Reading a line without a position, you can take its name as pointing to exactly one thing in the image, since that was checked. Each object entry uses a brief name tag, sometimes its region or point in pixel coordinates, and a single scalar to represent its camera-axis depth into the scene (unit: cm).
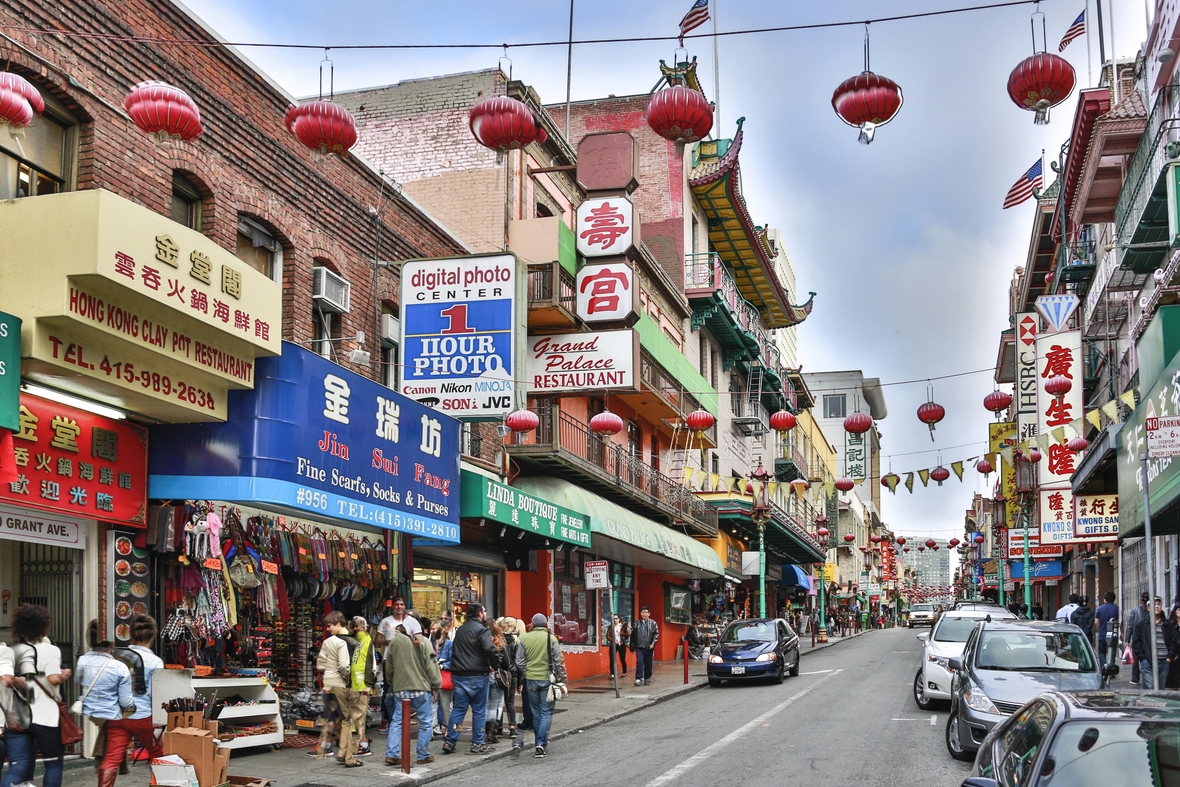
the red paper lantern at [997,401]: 2808
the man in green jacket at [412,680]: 1338
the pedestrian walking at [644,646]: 2608
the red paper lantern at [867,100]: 1037
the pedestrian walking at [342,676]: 1314
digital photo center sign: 1769
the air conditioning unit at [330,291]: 1659
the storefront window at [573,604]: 2733
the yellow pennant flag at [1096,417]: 2270
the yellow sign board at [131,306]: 1027
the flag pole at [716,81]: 3566
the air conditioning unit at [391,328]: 1884
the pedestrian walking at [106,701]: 922
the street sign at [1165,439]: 1310
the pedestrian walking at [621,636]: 2612
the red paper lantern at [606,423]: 2430
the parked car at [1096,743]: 554
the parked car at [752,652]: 2534
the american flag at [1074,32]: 2241
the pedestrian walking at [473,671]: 1425
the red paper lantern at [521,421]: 1878
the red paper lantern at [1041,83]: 1020
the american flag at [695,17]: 1692
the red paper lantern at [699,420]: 2941
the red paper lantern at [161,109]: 1070
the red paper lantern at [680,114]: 1083
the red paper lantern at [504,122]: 1229
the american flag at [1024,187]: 2830
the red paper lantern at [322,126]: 1188
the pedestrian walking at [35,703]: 851
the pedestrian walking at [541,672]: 1423
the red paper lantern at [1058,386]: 2752
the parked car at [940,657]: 1806
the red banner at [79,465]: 1087
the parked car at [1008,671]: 1196
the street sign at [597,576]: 2339
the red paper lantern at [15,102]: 952
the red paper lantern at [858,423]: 2638
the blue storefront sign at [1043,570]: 5172
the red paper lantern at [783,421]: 3091
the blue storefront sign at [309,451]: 1280
